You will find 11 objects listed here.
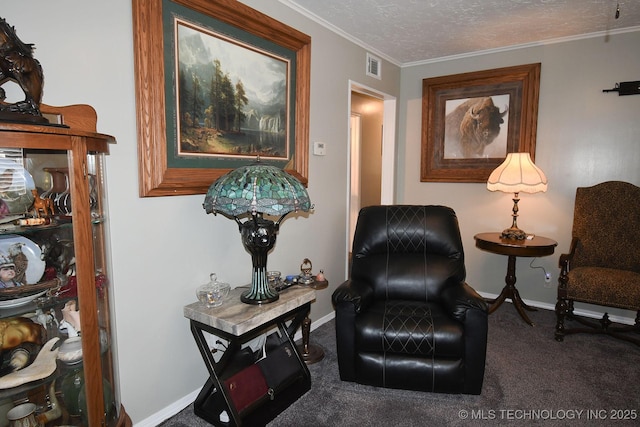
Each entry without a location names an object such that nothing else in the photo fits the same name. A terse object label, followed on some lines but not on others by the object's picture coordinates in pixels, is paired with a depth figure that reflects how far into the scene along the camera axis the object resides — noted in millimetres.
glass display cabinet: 1140
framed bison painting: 3490
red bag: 1896
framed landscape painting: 1768
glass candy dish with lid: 1956
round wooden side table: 3023
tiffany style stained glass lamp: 1745
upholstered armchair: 2693
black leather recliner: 2094
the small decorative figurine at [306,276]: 2412
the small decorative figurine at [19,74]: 1116
